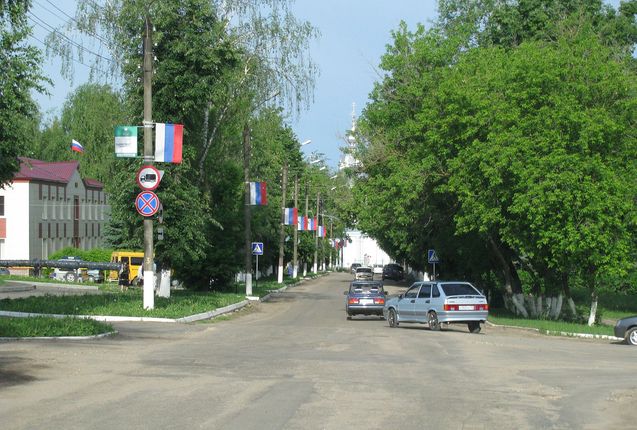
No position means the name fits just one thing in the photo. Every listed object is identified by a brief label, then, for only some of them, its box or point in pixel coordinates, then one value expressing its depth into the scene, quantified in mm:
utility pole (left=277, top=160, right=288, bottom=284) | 63597
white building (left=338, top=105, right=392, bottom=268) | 165000
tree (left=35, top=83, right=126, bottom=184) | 81250
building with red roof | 75625
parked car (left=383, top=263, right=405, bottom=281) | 91000
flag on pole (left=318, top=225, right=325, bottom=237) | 93138
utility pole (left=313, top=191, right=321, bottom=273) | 99788
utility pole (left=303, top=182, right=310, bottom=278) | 89375
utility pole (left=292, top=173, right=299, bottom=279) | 77731
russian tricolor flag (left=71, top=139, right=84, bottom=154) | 67462
